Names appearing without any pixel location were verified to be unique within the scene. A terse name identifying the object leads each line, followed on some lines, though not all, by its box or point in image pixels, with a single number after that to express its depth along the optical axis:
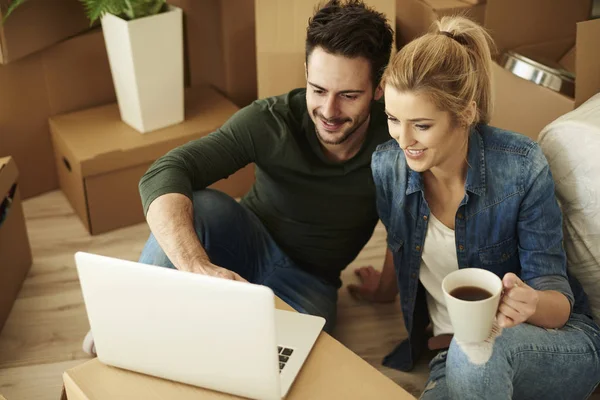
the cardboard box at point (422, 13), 2.28
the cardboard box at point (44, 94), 2.43
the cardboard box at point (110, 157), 2.35
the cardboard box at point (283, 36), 2.27
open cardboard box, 2.11
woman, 1.37
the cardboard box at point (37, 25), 2.24
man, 1.62
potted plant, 2.28
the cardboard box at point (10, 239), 2.07
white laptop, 1.15
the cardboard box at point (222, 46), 2.62
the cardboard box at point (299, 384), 1.26
